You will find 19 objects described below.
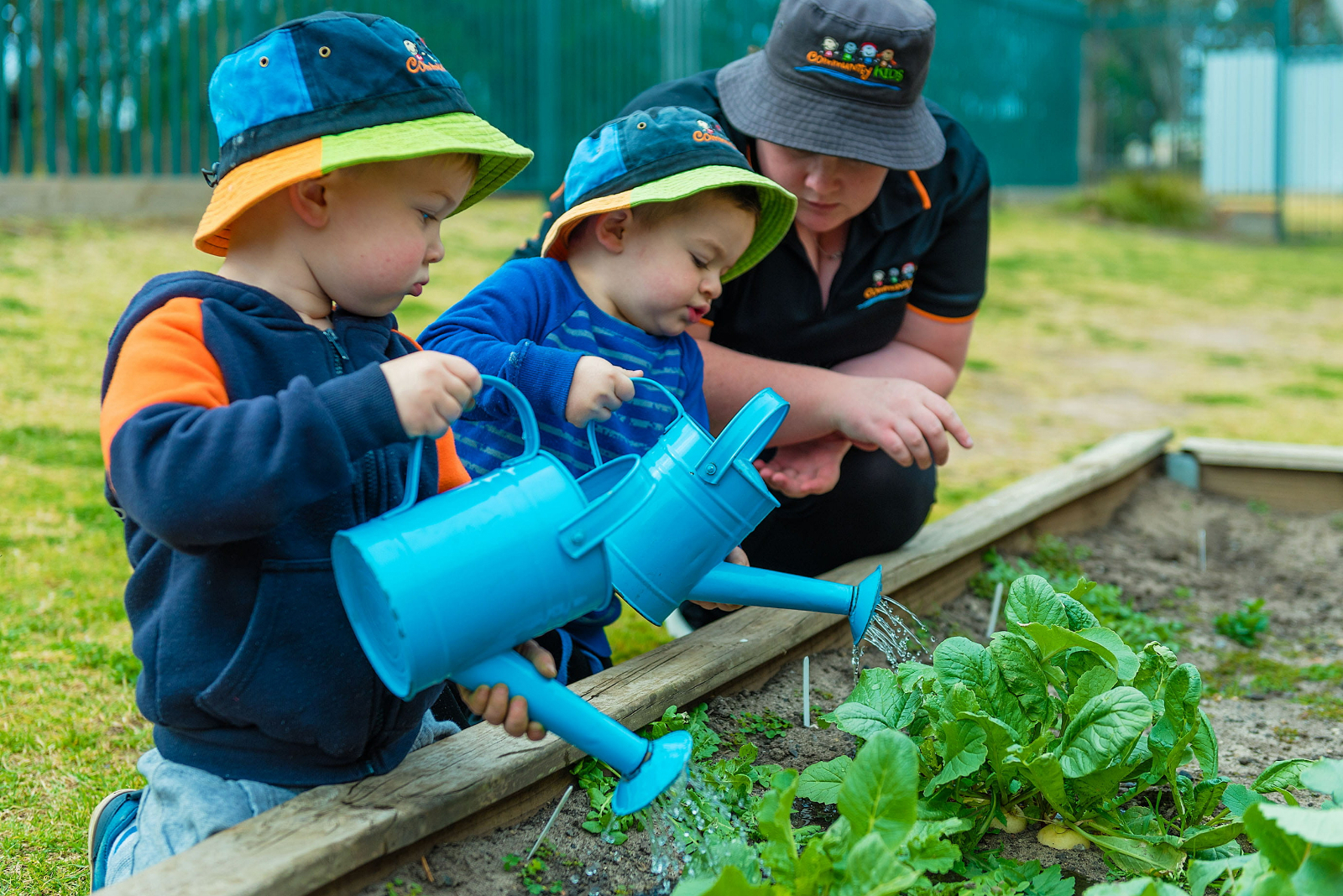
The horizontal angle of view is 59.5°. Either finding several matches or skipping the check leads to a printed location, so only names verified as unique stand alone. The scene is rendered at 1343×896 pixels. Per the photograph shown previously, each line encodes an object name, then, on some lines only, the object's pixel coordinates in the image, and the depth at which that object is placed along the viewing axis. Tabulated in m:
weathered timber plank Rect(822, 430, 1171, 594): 2.61
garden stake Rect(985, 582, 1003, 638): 2.66
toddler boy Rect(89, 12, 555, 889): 1.25
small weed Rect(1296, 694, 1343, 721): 2.37
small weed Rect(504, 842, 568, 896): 1.51
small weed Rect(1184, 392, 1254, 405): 6.10
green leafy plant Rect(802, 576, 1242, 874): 1.62
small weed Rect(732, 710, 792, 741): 2.00
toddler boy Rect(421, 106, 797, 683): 1.89
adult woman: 2.26
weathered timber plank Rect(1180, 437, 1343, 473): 3.79
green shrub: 14.53
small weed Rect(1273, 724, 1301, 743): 2.24
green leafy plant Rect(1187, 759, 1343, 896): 1.22
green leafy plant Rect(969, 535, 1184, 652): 2.70
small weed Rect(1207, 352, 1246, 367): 7.35
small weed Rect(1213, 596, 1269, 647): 2.82
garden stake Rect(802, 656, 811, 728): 2.06
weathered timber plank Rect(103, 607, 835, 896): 1.29
